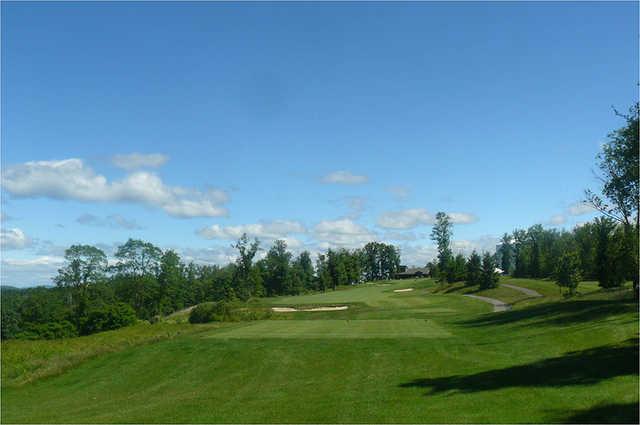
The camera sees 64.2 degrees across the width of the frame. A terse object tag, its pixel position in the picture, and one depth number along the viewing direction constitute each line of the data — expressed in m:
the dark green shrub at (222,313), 53.25
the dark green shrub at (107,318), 77.88
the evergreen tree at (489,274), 76.50
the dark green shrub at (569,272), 52.72
